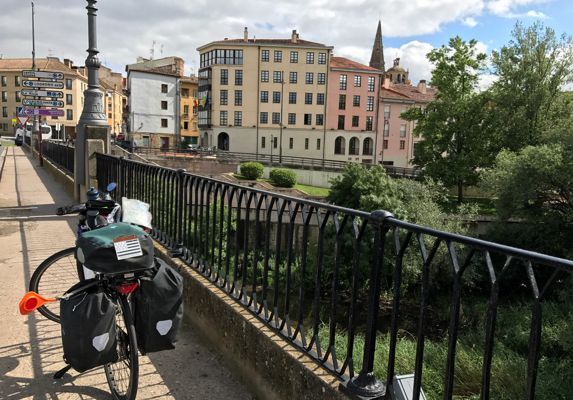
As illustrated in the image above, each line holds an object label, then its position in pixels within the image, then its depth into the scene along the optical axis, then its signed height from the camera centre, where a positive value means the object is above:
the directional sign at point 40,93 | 17.58 +1.21
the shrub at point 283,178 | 48.44 -4.24
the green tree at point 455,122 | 39.66 +1.49
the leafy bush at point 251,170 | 49.56 -3.65
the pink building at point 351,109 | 71.38 +4.09
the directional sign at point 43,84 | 17.02 +1.48
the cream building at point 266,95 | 68.94 +5.53
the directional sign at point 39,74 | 16.44 +1.79
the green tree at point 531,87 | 37.22 +4.33
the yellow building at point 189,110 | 85.94 +3.75
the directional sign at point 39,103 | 18.12 +0.88
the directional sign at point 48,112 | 19.58 +0.58
